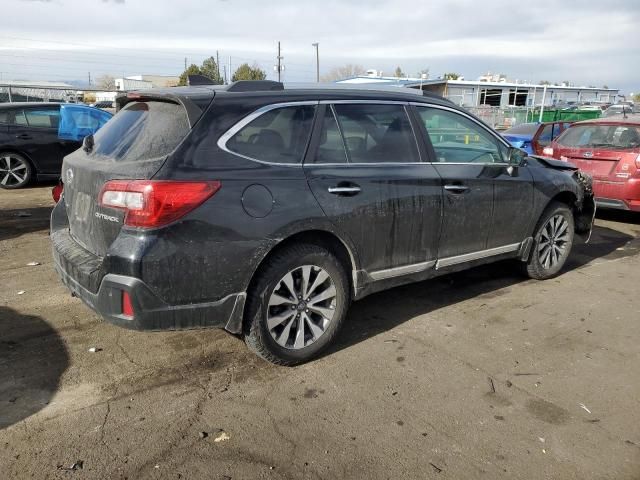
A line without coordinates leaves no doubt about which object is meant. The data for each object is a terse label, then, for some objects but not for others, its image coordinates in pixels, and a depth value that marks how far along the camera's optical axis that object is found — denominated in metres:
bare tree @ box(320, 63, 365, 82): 74.89
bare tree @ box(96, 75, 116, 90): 82.00
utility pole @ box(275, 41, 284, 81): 58.00
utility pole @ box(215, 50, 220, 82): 58.84
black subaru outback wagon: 3.10
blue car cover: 10.55
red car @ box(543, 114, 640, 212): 7.95
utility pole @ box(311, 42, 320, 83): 64.00
